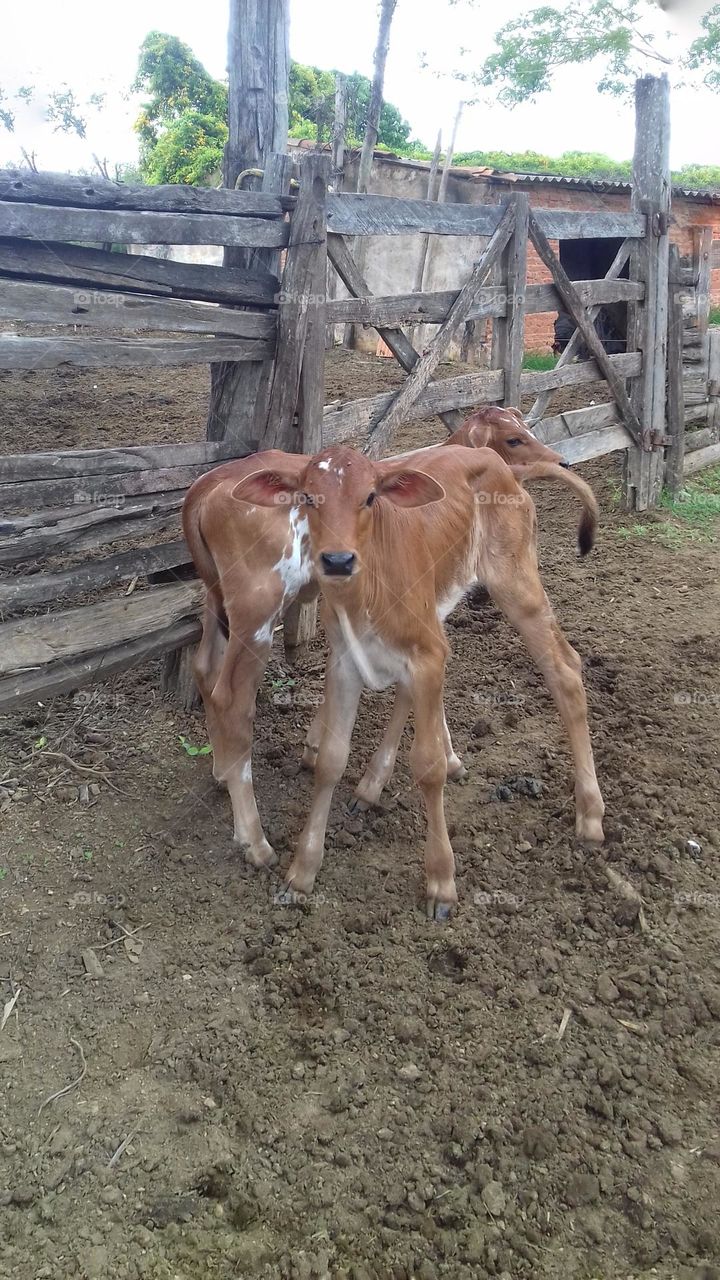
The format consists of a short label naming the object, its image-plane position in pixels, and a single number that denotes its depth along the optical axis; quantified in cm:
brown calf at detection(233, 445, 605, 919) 348
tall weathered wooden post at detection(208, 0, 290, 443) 476
